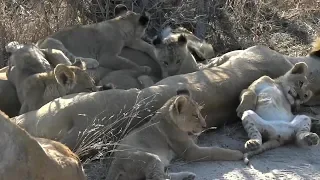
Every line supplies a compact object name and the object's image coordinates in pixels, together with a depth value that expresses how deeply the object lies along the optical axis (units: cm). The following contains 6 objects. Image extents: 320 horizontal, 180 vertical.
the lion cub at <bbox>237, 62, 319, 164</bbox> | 1239
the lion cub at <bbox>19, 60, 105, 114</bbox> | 1253
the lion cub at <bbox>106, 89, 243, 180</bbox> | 1139
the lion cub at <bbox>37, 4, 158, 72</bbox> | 1541
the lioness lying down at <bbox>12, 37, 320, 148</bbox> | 1141
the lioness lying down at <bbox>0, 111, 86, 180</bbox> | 707
